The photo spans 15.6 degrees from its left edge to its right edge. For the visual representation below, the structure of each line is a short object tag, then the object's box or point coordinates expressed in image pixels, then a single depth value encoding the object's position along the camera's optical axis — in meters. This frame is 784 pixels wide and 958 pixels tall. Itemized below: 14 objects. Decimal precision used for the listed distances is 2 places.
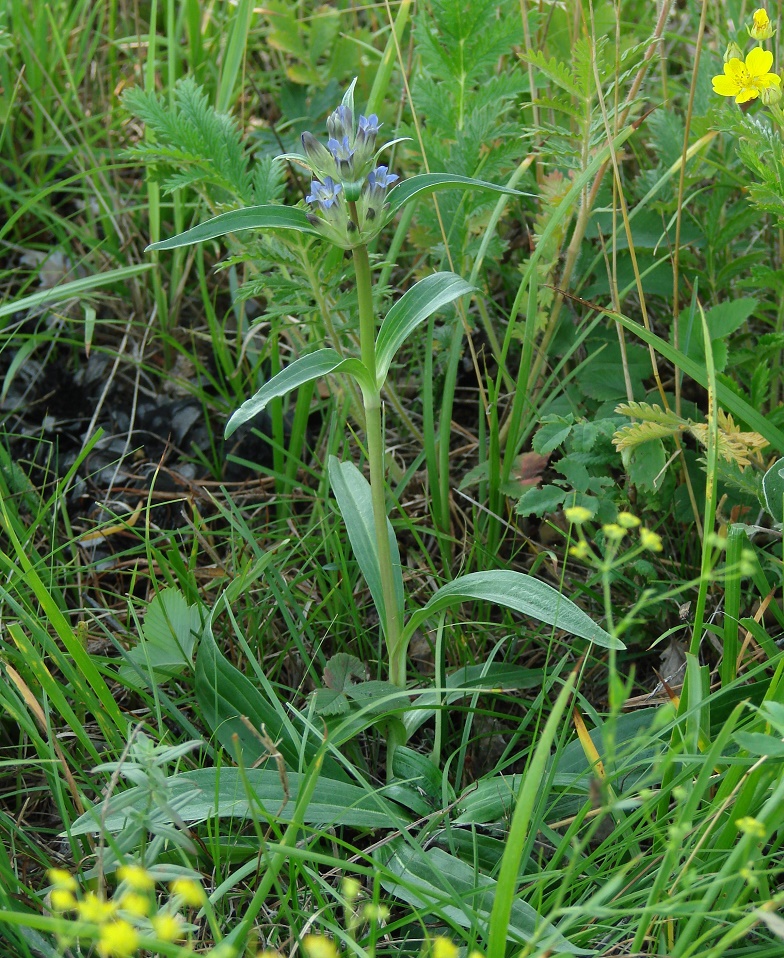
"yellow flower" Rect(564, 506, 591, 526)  1.08
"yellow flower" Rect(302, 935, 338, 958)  1.01
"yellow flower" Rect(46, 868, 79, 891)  1.01
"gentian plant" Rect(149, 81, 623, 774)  1.15
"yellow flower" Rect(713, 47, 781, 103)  1.21
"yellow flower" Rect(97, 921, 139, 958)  0.98
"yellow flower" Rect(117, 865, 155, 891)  1.01
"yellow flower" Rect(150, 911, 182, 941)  1.01
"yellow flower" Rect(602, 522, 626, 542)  1.07
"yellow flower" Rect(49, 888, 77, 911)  1.01
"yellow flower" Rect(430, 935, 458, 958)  1.02
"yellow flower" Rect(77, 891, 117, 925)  1.01
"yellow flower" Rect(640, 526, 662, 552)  1.08
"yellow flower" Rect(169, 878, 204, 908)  1.02
